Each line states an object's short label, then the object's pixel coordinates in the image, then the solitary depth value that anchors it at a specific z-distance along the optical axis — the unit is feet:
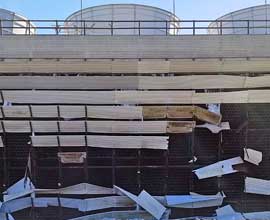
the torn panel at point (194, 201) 40.47
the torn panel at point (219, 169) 40.55
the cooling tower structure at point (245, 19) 50.96
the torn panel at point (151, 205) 40.06
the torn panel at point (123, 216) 40.11
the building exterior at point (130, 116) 39.91
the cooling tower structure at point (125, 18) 49.32
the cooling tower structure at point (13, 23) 48.81
